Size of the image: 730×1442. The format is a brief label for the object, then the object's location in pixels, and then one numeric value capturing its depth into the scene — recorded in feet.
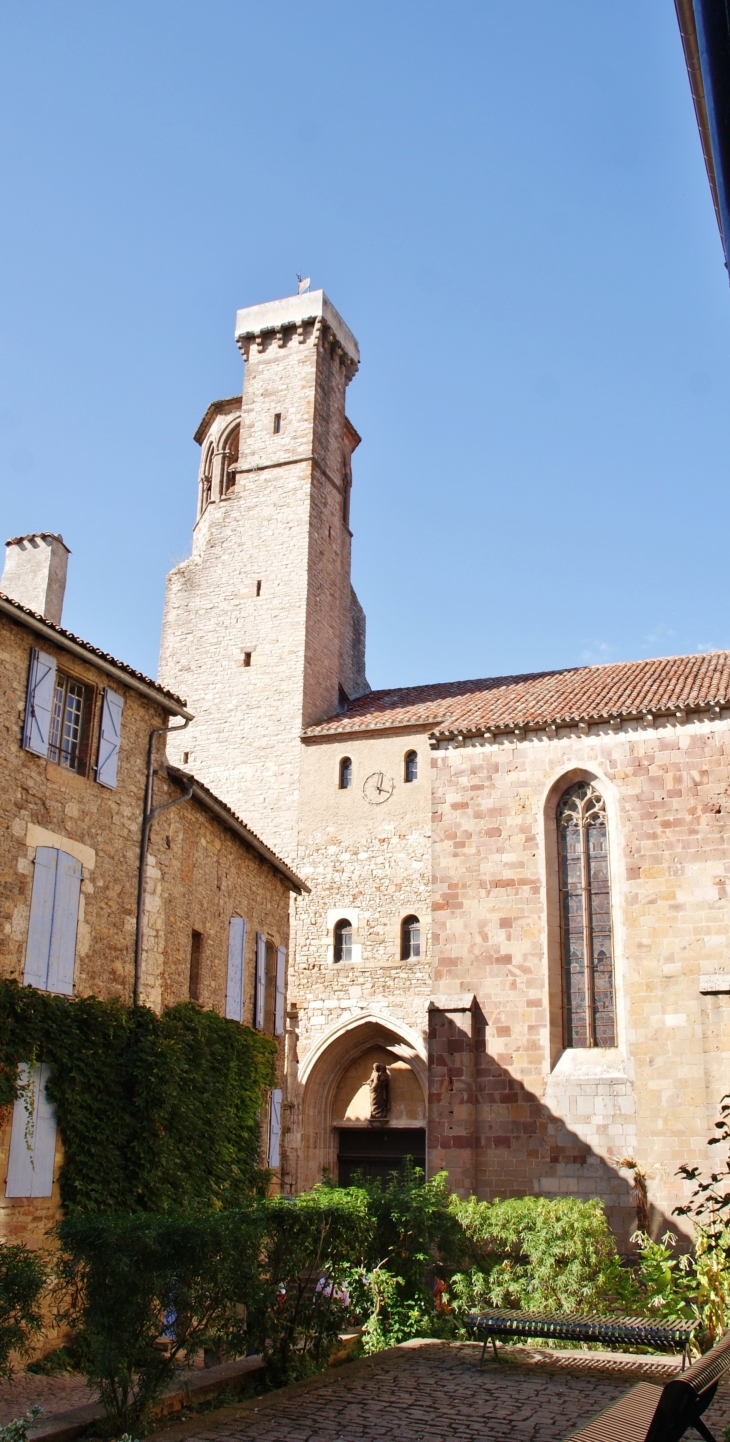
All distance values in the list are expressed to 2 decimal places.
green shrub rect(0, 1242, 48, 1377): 22.93
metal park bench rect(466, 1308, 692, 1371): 29.73
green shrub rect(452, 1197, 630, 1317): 42.60
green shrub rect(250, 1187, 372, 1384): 29.09
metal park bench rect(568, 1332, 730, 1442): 16.57
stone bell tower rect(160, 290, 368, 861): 87.35
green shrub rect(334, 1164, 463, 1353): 35.78
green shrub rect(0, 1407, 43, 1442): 19.03
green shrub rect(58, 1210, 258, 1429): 24.08
